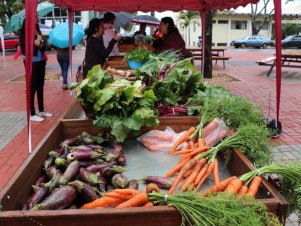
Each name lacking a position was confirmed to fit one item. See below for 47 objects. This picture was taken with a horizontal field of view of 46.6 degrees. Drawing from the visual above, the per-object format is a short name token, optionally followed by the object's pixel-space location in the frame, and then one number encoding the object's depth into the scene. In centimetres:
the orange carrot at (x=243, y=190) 194
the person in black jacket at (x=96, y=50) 581
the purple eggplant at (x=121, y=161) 261
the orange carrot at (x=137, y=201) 182
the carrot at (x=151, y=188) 190
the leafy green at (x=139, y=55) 582
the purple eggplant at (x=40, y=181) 226
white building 4859
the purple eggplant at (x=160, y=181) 224
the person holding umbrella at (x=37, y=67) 598
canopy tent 725
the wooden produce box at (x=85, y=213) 167
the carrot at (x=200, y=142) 265
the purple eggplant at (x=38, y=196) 197
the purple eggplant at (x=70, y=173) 219
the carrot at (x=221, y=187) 203
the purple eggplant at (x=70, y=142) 279
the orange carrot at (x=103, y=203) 194
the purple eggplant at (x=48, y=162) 244
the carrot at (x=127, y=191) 196
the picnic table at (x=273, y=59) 1212
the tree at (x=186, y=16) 3855
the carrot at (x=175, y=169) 243
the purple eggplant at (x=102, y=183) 218
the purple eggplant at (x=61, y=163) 242
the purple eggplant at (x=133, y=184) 219
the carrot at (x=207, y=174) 226
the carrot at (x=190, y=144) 270
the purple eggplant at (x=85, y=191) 204
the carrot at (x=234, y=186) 193
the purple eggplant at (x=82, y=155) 250
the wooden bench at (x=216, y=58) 1442
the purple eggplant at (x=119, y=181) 220
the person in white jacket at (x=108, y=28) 696
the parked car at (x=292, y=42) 3719
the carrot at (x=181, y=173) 220
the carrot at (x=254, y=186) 194
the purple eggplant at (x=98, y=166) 238
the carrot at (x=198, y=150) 252
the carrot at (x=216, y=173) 228
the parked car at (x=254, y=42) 3825
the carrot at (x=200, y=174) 226
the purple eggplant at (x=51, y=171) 232
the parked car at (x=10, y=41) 2464
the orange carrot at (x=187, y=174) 234
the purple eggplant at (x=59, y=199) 188
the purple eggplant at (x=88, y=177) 220
